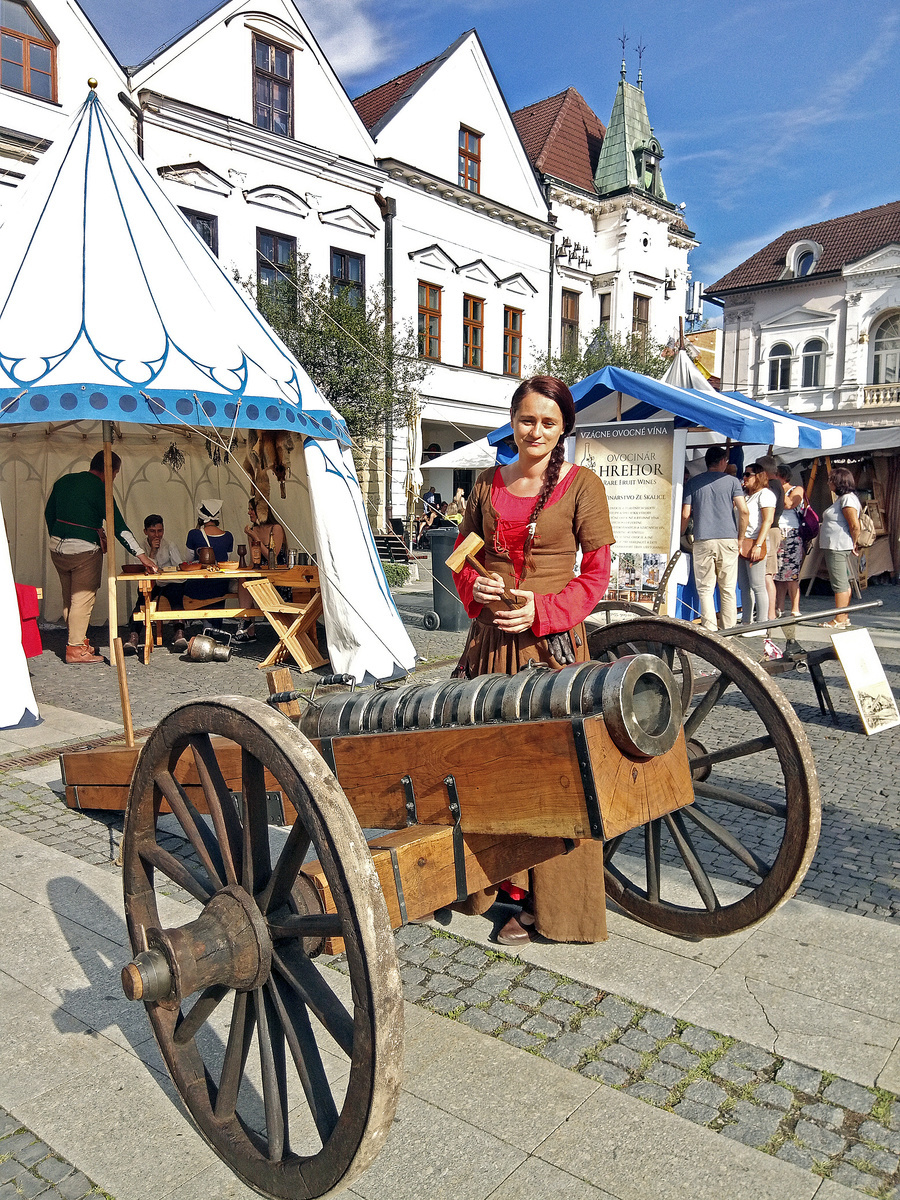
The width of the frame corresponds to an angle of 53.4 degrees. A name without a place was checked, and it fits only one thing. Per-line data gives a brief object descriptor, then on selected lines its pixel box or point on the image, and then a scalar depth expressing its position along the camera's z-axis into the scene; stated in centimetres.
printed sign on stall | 839
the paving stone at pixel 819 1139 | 207
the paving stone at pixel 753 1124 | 211
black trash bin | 1018
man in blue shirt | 839
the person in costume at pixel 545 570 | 279
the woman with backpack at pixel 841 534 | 905
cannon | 160
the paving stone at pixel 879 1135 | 209
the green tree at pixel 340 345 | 1753
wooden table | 822
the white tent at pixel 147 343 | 649
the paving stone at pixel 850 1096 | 222
